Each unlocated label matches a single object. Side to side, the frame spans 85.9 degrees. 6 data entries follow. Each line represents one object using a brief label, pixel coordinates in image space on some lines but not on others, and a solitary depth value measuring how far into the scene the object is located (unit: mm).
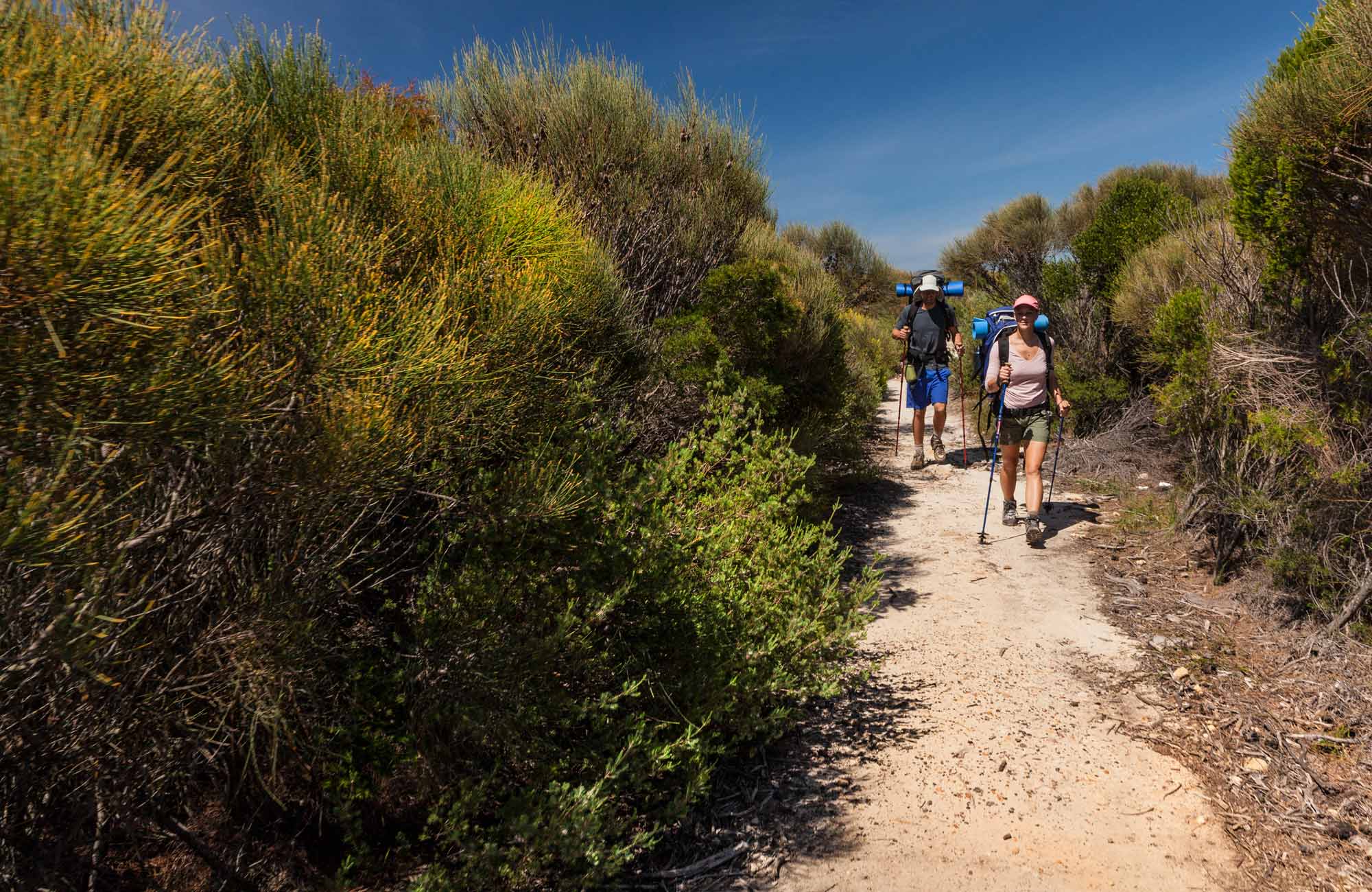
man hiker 8328
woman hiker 5949
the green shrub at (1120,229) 9625
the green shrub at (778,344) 5262
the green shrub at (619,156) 6453
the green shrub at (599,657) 2504
